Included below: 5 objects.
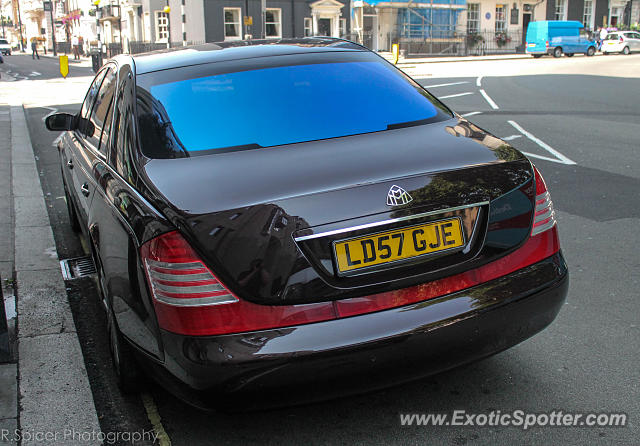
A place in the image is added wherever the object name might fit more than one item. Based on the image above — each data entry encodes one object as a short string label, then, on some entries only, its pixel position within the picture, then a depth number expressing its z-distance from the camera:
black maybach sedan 2.39
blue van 43.25
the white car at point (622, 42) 46.91
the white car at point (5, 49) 70.04
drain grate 5.11
